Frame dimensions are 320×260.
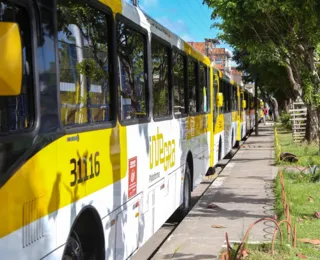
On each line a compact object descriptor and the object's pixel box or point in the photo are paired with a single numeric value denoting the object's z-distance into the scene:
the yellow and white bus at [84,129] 3.27
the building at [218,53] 97.53
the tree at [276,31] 13.59
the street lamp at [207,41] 44.93
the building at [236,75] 127.12
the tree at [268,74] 36.69
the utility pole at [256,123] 37.31
